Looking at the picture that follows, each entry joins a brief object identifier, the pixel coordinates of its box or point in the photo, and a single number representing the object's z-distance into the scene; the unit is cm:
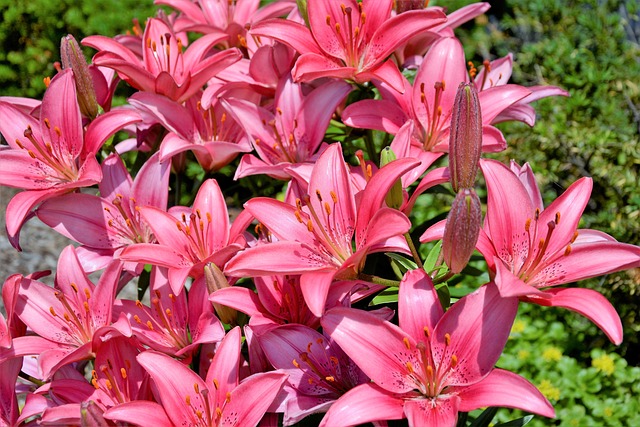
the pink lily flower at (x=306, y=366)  98
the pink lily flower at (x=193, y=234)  105
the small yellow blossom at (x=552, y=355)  218
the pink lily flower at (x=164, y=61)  121
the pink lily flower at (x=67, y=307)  106
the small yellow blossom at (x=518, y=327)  222
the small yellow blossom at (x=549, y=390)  205
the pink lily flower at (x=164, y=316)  107
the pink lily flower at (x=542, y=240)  94
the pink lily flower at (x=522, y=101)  125
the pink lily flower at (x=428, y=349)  89
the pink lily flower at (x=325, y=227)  92
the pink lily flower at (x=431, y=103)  117
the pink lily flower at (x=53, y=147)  117
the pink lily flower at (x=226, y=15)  144
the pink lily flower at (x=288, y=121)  121
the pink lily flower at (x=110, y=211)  117
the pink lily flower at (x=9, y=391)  109
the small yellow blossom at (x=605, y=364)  210
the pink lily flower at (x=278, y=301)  101
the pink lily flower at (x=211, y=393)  93
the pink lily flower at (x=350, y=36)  116
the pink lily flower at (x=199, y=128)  120
